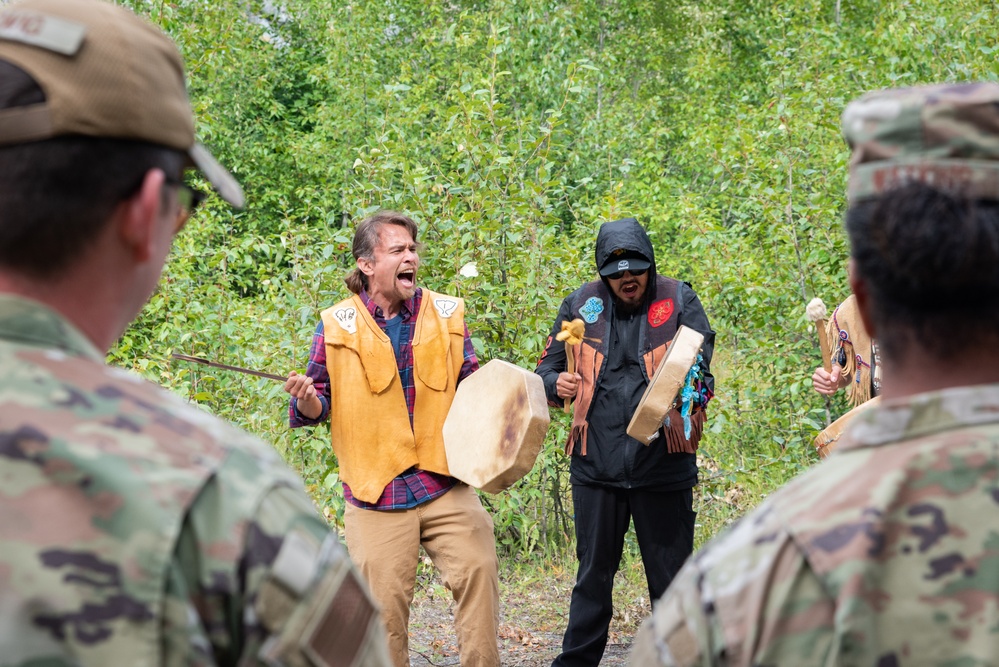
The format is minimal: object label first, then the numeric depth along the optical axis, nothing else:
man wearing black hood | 4.91
